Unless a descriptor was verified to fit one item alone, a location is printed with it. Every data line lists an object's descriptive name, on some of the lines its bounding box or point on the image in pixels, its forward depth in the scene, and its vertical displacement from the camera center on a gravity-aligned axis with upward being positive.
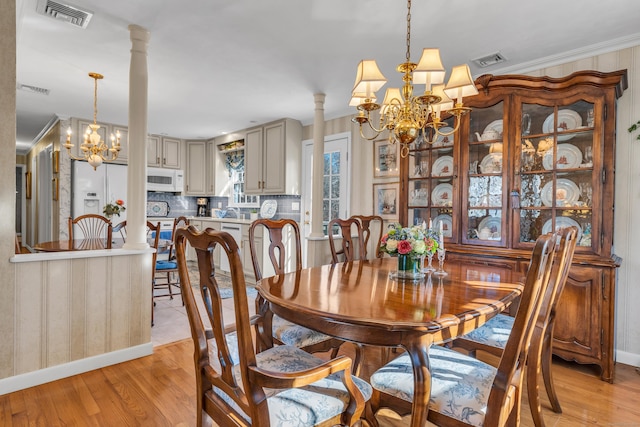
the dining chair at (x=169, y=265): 3.69 -0.60
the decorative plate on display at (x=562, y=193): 2.59 +0.16
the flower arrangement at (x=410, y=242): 1.83 -0.16
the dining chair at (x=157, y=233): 3.18 -0.24
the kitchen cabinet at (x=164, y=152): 6.39 +1.07
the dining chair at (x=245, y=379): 0.99 -0.58
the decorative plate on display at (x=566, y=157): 2.58 +0.42
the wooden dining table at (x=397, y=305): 1.19 -0.37
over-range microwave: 6.33 +0.54
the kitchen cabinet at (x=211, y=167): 6.68 +0.82
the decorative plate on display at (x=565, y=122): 2.58 +0.69
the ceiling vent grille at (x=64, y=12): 2.27 +1.32
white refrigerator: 5.31 +0.33
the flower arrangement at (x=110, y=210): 3.95 -0.02
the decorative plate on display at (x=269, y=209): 5.62 +0.02
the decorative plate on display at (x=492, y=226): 2.88 -0.11
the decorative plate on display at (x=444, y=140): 3.18 +0.67
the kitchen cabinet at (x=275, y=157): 5.14 +0.81
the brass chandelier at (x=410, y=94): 1.80 +0.68
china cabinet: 2.41 +0.25
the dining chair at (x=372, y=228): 3.05 -0.18
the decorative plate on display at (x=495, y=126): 2.90 +0.73
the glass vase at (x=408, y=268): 1.90 -0.31
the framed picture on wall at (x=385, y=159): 4.13 +0.64
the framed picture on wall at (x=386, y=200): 4.14 +0.14
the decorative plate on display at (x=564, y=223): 2.58 -0.07
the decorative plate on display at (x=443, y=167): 3.18 +0.42
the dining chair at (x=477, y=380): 1.08 -0.65
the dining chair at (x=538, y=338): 1.37 -0.66
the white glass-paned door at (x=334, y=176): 4.71 +0.50
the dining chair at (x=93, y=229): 3.26 -0.26
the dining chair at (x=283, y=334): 1.86 -0.68
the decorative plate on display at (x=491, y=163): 2.89 +0.42
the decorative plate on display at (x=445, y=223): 3.16 -0.10
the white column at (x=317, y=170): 3.96 +0.47
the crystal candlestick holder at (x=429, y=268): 1.92 -0.34
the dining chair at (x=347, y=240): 2.78 -0.23
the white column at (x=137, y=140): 2.58 +0.51
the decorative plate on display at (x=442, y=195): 3.18 +0.16
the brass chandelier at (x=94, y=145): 4.12 +0.76
